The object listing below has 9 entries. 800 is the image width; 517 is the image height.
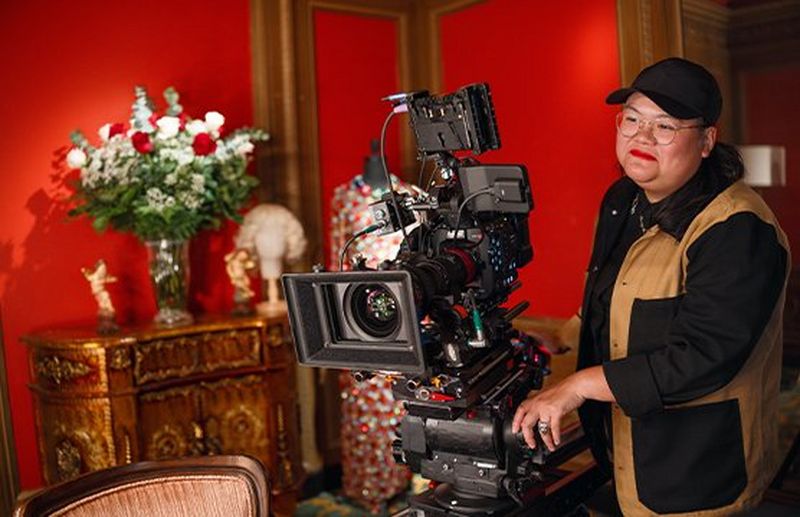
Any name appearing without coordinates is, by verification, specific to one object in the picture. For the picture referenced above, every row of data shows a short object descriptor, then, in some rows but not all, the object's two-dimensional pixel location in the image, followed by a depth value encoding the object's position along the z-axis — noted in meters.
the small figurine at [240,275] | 3.18
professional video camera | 1.29
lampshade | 2.50
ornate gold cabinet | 2.73
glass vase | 2.96
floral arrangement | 2.81
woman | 1.33
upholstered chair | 1.52
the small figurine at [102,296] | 2.85
